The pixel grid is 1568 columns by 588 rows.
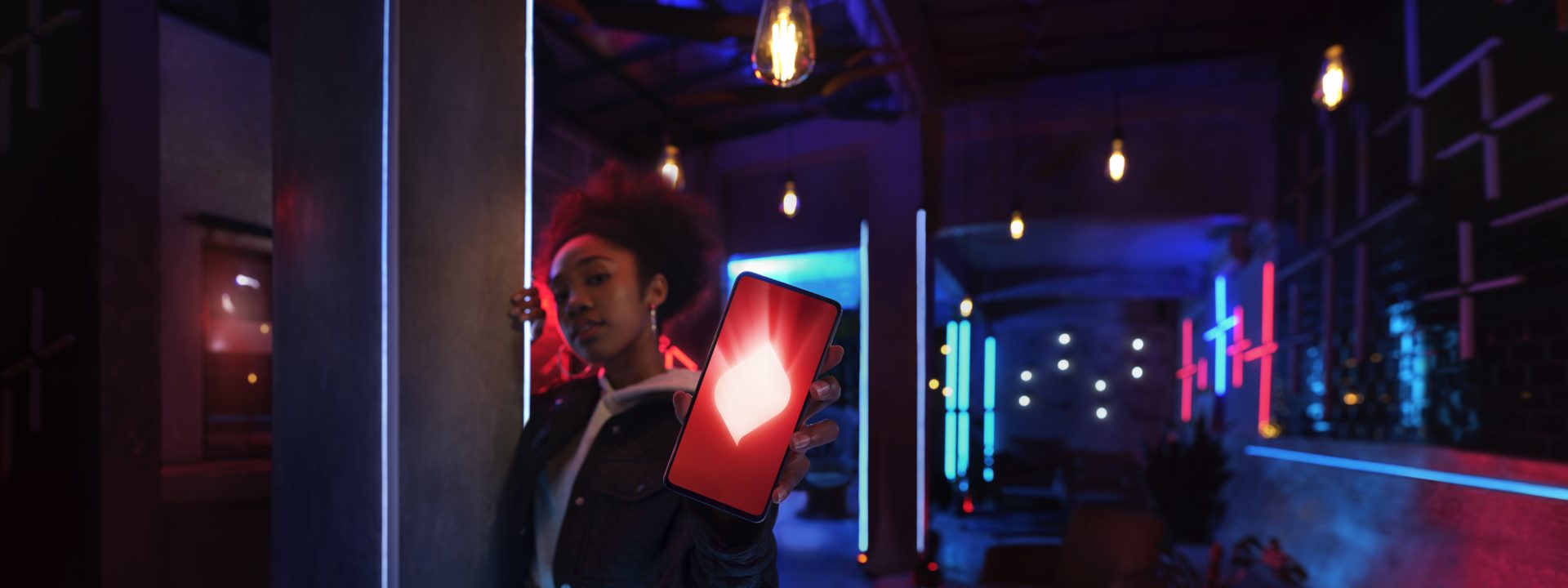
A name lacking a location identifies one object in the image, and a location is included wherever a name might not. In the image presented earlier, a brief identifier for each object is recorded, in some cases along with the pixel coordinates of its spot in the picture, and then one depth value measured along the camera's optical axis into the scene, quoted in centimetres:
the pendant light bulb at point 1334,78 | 309
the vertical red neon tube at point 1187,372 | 978
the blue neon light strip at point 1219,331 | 733
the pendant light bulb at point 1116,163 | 455
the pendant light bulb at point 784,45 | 219
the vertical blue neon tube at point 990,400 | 1159
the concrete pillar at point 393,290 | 121
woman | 132
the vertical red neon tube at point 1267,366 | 546
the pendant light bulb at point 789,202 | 530
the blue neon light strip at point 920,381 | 507
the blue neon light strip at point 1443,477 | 236
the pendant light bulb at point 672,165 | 437
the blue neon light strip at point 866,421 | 568
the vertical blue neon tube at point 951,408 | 1006
